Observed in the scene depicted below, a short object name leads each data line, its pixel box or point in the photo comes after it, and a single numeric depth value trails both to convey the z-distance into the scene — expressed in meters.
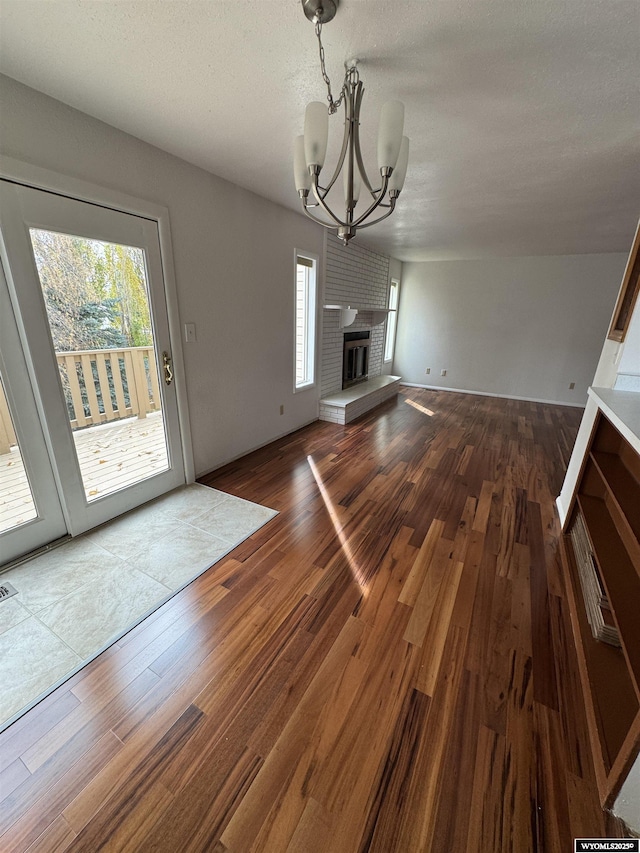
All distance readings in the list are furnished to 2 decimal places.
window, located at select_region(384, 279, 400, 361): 6.51
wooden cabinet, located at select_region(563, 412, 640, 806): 1.05
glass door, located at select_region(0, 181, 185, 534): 1.68
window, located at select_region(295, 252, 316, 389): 3.88
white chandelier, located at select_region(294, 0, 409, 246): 1.10
